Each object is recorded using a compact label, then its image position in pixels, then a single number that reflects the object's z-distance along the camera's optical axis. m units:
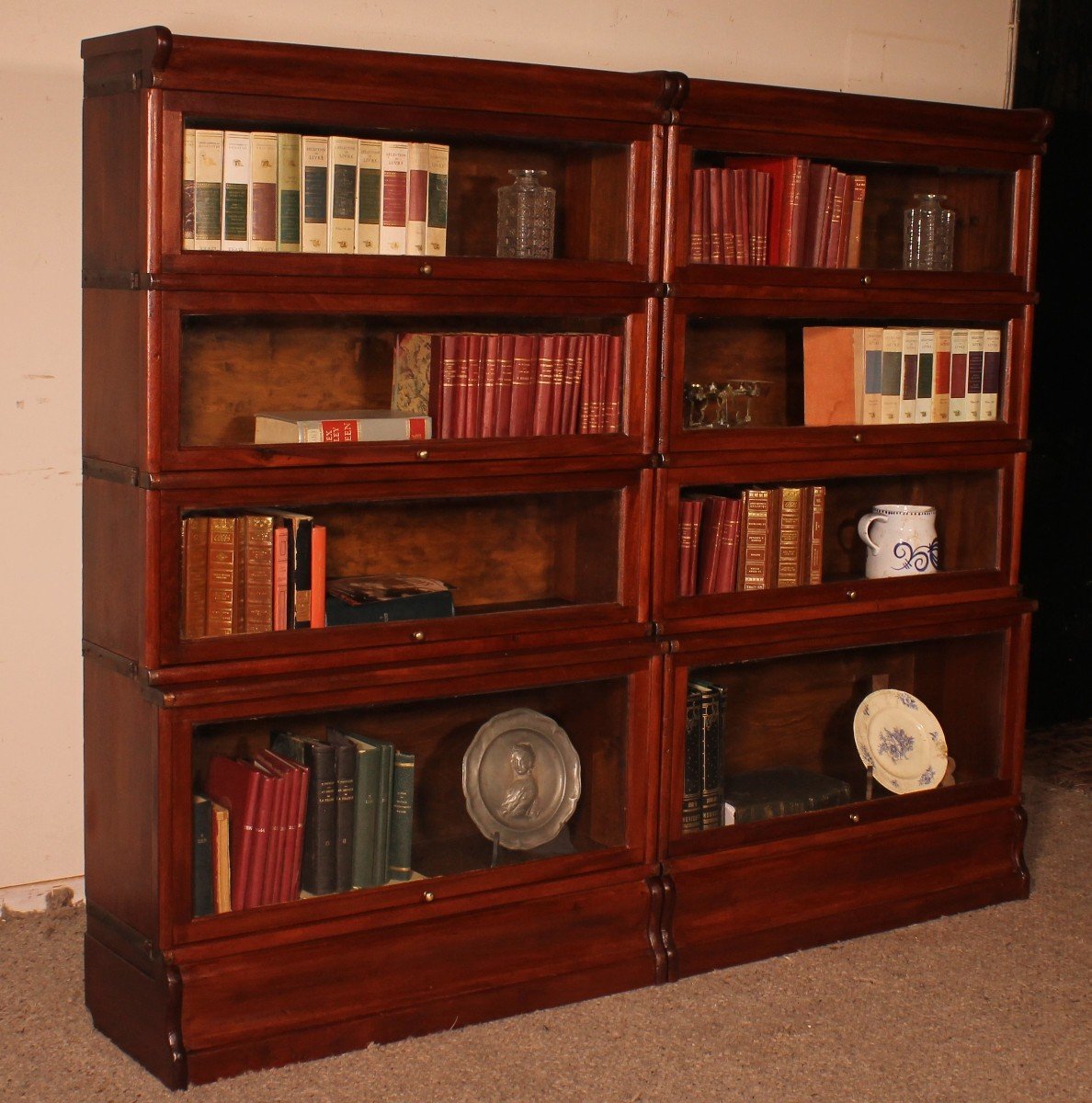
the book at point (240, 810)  2.69
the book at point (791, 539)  3.26
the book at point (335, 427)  2.66
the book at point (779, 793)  3.29
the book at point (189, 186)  2.50
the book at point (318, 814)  2.77
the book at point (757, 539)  3.21
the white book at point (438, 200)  2.78
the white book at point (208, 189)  2.52
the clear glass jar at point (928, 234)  3.40
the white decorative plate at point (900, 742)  3.52
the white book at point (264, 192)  2.58
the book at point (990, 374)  3.46
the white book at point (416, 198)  2.75
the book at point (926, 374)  3.38
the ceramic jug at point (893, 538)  3.42
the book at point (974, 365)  3.44
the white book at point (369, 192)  2.69
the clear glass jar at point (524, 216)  2.91
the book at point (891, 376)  3.33
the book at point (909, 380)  3.36
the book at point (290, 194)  2.61
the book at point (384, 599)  2.77
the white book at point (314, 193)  2.64
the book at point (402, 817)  2.88
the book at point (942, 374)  3.40
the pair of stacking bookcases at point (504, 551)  2.59
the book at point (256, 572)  2.66
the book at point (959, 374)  3.42
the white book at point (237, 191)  2.55
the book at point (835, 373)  3.28
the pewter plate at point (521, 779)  3.00
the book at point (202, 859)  2.64
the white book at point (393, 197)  2.72
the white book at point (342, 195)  2.66
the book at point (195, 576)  2.59
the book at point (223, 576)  2.62
